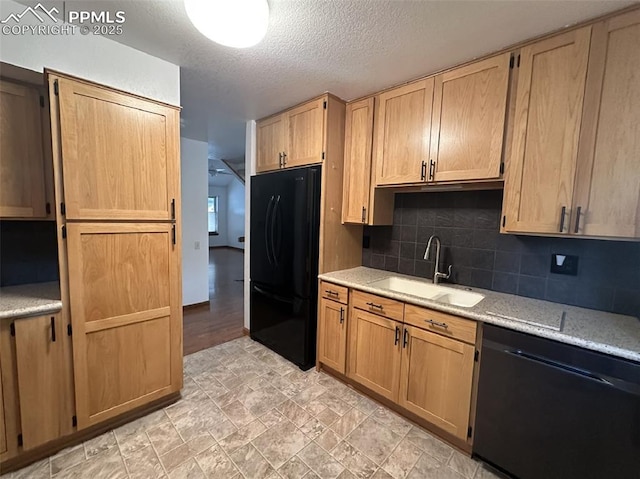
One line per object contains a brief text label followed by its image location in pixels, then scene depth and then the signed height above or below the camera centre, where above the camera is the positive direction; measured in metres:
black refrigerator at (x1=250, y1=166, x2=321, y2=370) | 2.40 -0.38
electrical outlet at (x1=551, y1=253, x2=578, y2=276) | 1.69 -0.23
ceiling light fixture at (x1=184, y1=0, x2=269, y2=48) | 1.19 +0.88
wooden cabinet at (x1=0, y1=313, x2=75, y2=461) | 1.41 -0.94
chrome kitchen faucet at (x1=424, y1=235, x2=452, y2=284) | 2.15 -0.33
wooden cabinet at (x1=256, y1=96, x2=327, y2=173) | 2.35 +0.76
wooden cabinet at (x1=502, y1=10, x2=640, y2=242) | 1.31 +0.48
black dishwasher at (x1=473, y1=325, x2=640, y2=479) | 1.17 -0.87
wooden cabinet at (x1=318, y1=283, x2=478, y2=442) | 1.63 -0.92
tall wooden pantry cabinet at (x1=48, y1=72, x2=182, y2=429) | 1.52 -0.17
